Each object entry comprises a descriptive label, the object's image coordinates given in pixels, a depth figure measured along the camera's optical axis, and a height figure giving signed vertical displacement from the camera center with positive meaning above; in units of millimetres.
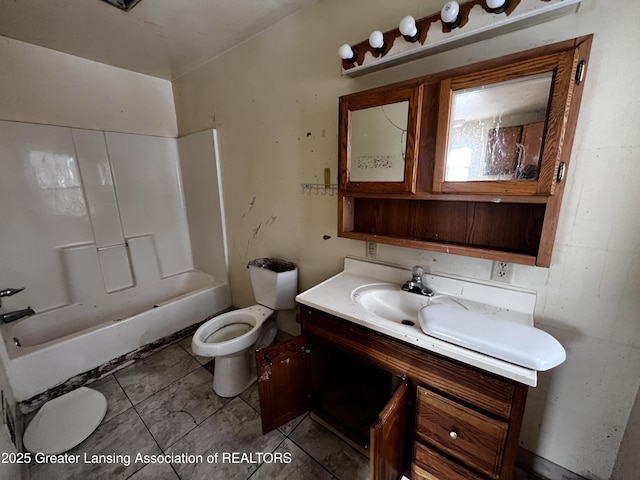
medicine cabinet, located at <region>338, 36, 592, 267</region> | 779 +111
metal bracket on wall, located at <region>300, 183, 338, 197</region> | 1491 -3
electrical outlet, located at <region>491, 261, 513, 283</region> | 1047 -354
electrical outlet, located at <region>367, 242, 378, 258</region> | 1393 -340
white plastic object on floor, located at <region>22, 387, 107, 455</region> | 1323 -1282
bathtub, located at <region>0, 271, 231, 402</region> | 1522 -1007
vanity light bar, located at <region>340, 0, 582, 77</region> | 817 +564
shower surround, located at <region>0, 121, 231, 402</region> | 1709 -467
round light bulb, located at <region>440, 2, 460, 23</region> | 858 +587
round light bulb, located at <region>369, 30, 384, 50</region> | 1048 +600
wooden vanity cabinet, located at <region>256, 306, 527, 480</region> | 791 -795
